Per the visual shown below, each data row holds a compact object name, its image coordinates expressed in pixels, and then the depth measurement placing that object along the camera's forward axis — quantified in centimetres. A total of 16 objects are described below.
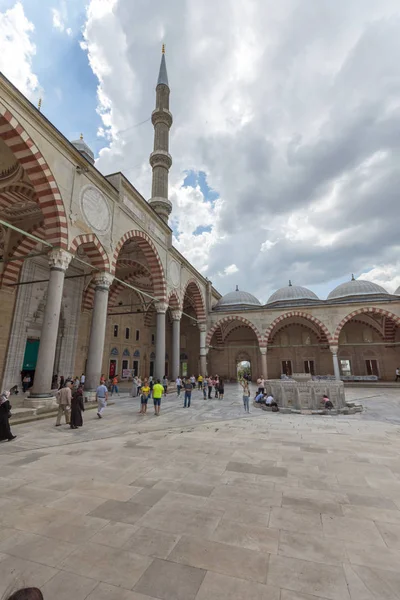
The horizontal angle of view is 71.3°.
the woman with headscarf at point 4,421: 544
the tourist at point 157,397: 847
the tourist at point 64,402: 685
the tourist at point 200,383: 1704
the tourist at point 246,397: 945
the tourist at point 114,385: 1530
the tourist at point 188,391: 1031
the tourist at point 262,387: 1199
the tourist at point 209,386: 1330
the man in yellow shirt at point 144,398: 856
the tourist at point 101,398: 805
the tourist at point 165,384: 1435
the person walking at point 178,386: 1457
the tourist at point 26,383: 1301
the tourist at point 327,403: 943
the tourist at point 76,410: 669
